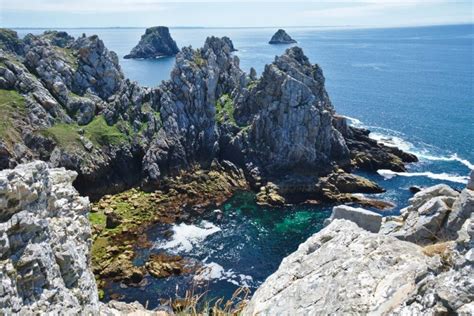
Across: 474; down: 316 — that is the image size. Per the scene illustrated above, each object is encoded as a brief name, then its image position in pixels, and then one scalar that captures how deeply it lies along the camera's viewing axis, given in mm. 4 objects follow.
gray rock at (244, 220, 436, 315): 11312
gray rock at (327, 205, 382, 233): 21000
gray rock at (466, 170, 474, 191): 18359
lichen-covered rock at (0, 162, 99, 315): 14398
